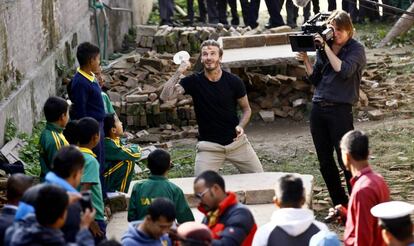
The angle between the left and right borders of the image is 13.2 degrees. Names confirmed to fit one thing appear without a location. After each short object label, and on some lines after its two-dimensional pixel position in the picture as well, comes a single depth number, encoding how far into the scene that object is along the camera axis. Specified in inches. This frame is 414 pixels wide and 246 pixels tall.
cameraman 586.2
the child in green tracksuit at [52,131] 535.3
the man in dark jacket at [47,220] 376.5
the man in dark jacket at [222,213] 421.7
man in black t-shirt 613.7
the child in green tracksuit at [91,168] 504.1
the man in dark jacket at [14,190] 434.2
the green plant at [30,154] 706.7
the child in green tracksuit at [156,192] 497.8
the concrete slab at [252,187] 610.2
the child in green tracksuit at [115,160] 617.7
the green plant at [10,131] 736.5
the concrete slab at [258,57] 890.8
